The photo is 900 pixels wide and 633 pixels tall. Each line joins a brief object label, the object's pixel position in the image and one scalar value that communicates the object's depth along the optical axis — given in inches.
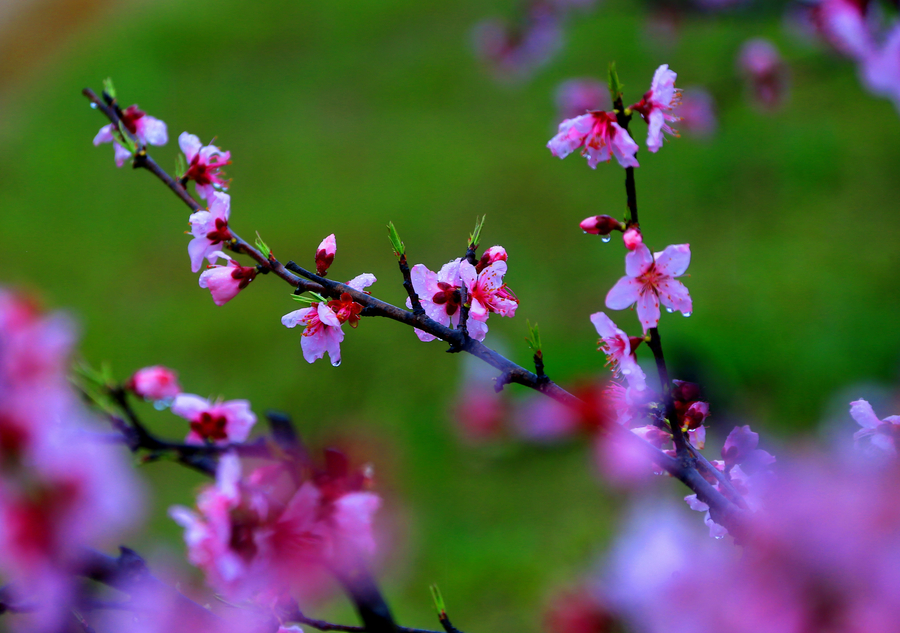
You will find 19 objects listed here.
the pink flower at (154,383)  80.4
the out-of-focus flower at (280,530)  74.1
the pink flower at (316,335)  76.4
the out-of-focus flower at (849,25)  85.1
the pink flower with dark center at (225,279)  76.7
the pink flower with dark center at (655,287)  75.8
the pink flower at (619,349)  75.5
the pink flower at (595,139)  75.8
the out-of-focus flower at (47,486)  72.1
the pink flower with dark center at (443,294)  76.6
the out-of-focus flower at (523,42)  173.2
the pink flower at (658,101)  76.1
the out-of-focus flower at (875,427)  74.8
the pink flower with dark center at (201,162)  78.4
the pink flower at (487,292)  76.5
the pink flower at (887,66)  84.2
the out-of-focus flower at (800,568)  60.3
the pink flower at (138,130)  78.1
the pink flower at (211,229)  76.6
